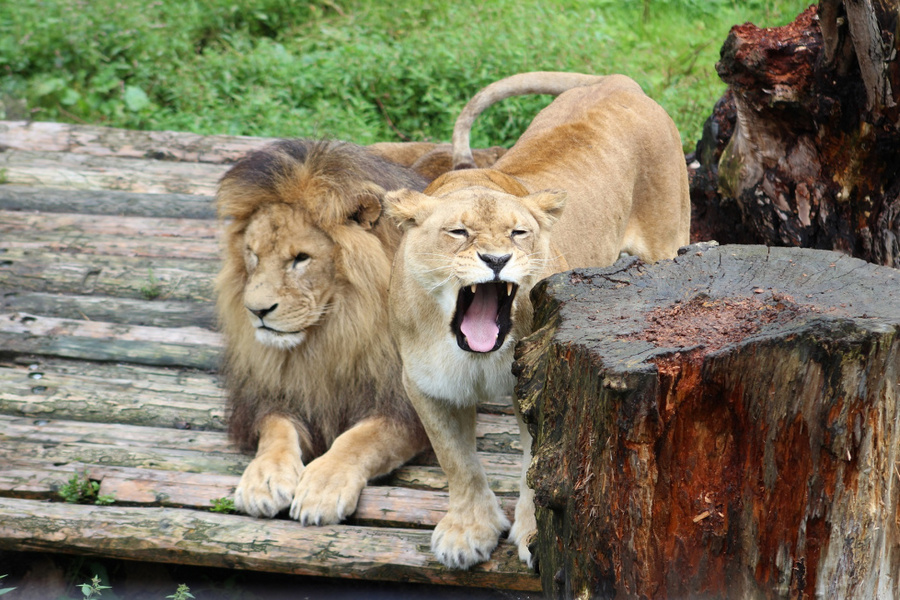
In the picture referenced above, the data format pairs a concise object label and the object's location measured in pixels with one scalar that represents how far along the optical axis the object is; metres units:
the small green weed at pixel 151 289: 8.93
